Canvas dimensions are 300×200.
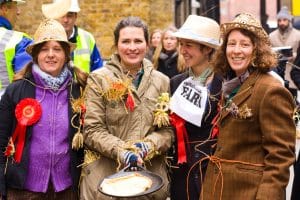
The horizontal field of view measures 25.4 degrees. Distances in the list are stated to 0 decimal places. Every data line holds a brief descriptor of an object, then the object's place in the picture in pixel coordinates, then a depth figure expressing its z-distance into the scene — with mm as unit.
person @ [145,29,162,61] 11136
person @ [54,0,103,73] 6551
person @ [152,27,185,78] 10047
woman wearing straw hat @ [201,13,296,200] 3850
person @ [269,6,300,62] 13039
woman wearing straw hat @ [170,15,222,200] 4688
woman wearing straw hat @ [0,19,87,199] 4676
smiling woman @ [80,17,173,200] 4551
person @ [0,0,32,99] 5655
